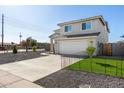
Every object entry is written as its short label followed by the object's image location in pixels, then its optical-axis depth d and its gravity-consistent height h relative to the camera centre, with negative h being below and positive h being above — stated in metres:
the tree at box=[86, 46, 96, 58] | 8.02 -0.35
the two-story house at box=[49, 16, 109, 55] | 11.12 +1.48
